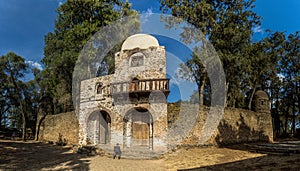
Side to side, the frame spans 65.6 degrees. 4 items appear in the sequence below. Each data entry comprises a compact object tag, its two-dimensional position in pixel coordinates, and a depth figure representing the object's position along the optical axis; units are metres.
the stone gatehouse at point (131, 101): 14.09
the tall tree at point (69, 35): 21.97
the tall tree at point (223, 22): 17.06
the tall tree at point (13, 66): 24.25
